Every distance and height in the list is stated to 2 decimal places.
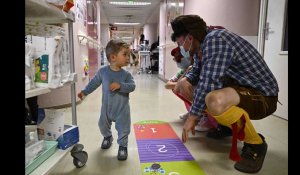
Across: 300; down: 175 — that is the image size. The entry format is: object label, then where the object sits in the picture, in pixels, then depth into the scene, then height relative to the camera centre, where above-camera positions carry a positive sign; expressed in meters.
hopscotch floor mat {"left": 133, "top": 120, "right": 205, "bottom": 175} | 1.22 -0.54
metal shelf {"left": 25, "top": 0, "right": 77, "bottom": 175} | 0.87 +0.23
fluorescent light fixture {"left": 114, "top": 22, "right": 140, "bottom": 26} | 12.16 +2.36
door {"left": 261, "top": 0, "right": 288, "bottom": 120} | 2.19 +0.24
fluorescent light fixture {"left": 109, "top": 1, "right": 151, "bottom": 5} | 6.83 +1.95
